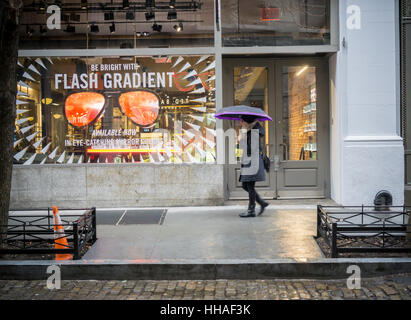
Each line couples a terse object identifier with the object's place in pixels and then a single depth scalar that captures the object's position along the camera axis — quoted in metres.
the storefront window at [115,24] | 9.30
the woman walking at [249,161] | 7.66
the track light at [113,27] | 9.34
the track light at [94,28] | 9.34
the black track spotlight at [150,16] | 9.34
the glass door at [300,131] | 9.75
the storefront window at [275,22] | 9.30
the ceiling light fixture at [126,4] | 9.30
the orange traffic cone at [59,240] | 5.52
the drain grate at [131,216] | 7.78
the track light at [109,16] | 9.33
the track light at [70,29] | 9.36
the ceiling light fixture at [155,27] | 9.34
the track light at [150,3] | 9.34
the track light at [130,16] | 9.33
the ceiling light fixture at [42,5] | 9.34
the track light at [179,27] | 9.33
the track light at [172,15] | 9.35
